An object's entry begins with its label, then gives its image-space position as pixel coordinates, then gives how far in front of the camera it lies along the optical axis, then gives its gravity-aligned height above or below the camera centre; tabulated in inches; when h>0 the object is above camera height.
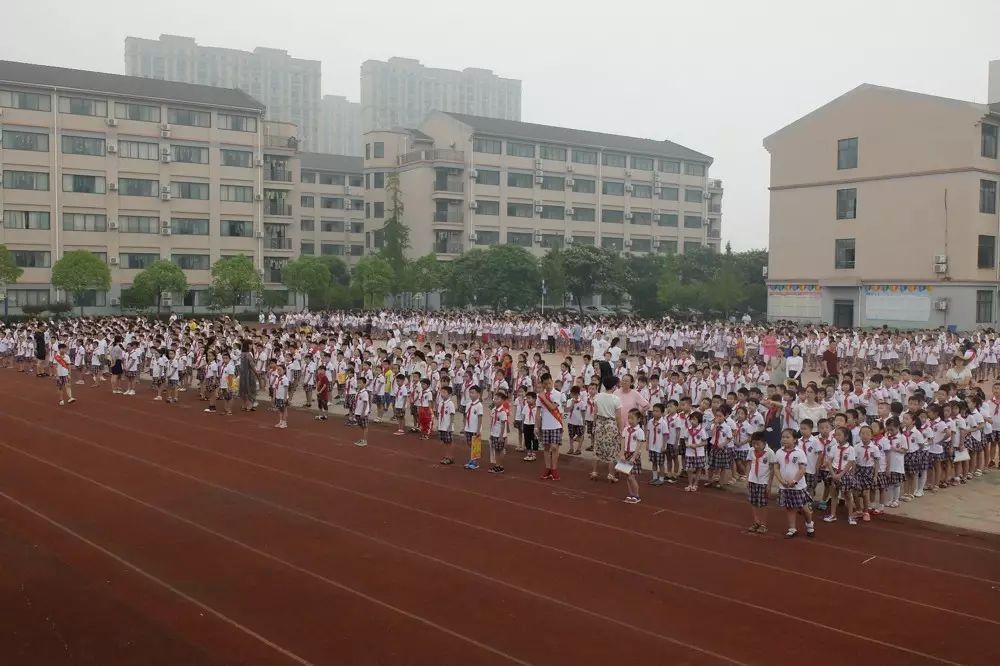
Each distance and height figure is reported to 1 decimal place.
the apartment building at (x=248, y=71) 5032.0 +1483.2
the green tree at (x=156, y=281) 1927.9 +83.3
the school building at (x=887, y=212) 1408.7 +198.4
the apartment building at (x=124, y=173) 1990.7 +350.0
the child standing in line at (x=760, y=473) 399.9 -66.7
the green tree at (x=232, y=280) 1975.9 +90.6
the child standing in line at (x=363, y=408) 624.7 -61.4
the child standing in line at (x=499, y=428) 533.9 -64.2
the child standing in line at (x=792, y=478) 390.6 -67.0
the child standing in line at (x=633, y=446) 466.0 -65.0
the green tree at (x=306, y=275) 2094.0 +109.6
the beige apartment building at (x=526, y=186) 2534.4 +418.0
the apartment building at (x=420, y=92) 5452.8 +1466.0
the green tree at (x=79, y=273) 1823.3 +95.2
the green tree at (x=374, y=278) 2031.3 +101.5
